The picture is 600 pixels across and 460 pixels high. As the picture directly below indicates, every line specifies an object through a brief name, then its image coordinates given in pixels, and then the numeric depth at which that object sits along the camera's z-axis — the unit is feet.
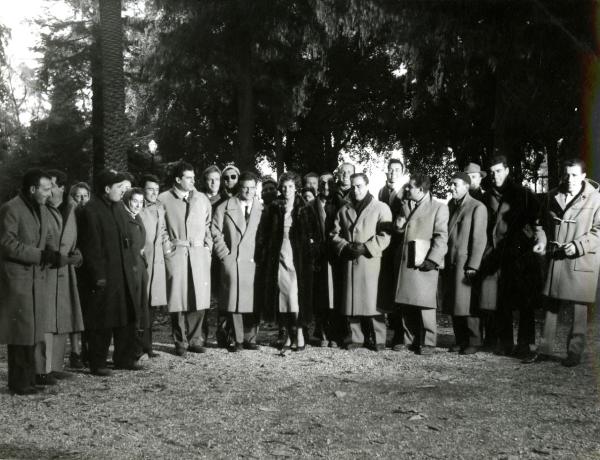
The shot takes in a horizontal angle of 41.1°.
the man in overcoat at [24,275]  22.98
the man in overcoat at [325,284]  33.27
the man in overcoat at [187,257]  31.55
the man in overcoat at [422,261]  31.01
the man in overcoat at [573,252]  27.40
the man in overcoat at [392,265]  32.68
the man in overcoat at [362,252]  32.22
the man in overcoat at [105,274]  26.45
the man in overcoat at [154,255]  30.96
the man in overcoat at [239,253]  32.27
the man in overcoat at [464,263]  30.73
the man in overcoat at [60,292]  24.95
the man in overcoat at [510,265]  30.17
